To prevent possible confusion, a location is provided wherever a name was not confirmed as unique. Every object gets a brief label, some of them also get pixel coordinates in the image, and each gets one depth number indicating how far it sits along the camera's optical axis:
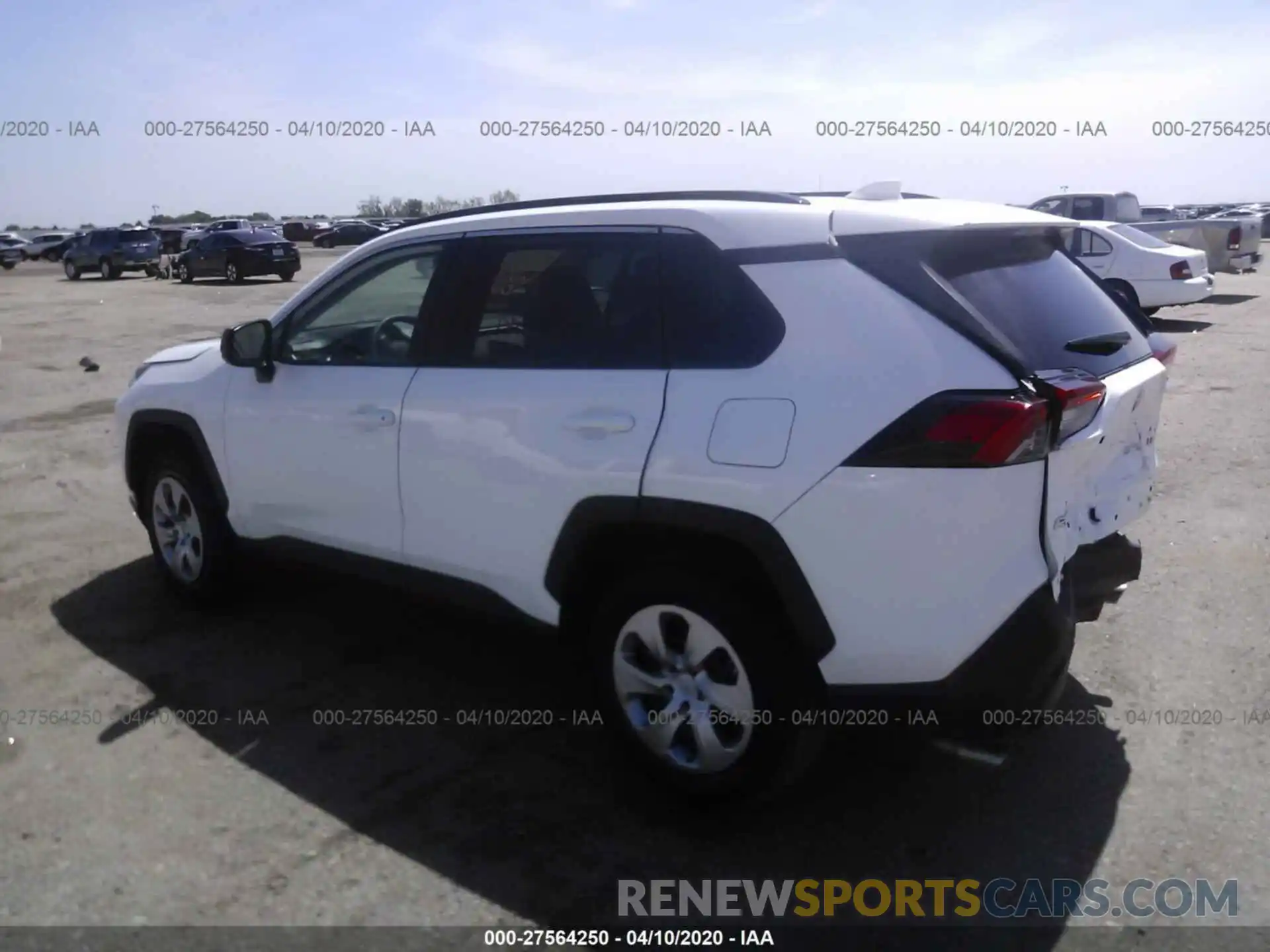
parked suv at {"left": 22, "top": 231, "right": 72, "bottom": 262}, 54.16
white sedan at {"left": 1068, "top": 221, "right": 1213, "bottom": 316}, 15.64
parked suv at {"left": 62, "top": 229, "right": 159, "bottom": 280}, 36.12
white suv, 3.05
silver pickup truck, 20.12
